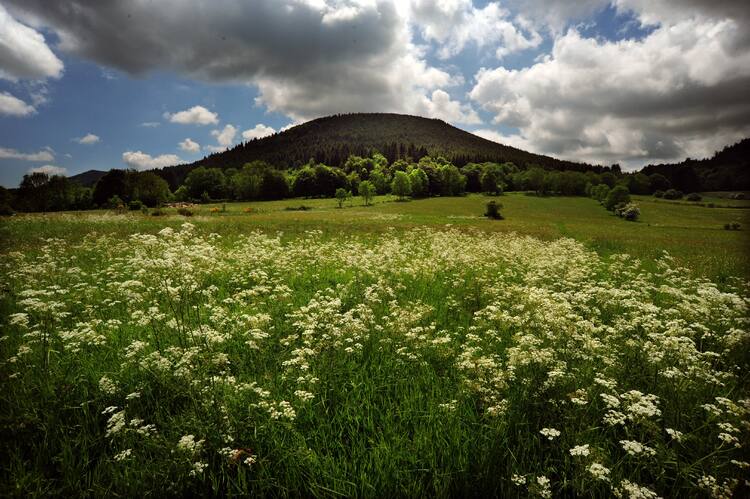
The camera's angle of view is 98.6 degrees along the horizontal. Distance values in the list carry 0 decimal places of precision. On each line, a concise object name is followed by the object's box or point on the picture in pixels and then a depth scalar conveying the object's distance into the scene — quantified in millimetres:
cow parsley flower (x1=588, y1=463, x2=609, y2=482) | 2617
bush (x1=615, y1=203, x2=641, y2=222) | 62531
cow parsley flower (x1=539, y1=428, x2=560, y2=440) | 3017
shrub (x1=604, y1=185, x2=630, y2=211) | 75612
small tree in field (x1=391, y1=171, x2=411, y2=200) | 107938
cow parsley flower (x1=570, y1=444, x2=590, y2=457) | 2850
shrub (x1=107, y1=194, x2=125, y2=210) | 69038
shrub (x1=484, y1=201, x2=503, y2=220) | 59875
